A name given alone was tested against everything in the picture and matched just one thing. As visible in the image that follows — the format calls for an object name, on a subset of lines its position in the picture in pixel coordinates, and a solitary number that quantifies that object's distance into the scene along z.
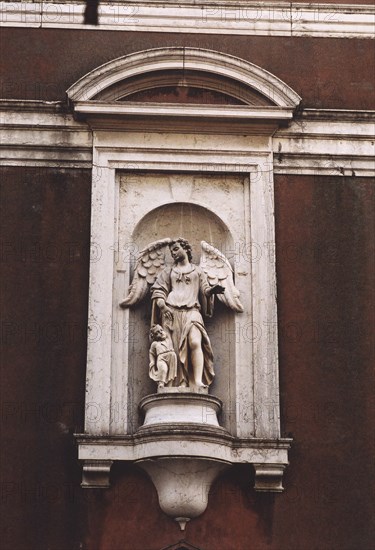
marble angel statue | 14.11
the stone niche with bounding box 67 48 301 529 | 13.63
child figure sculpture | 13.98
